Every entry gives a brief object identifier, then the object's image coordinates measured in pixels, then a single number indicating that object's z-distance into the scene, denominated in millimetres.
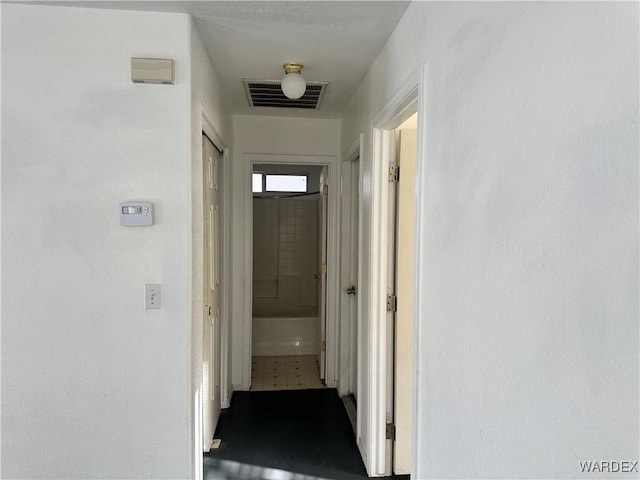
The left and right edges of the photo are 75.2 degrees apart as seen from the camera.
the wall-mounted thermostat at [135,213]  1690
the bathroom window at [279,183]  5734
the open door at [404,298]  2172
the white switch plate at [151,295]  1729
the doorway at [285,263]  4301
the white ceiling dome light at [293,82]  2198
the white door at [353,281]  3104
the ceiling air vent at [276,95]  2557
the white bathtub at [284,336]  4285
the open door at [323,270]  3523
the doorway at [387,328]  2174
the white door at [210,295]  2352
